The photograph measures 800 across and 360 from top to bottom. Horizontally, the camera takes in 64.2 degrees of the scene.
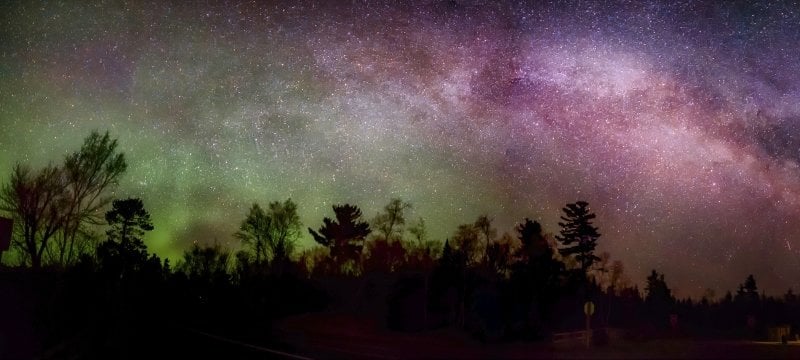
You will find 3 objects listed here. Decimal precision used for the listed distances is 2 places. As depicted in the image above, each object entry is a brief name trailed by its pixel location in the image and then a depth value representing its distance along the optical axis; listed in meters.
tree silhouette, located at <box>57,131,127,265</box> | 50.62
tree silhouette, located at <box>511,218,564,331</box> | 46.44
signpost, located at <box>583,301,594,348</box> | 33.53
